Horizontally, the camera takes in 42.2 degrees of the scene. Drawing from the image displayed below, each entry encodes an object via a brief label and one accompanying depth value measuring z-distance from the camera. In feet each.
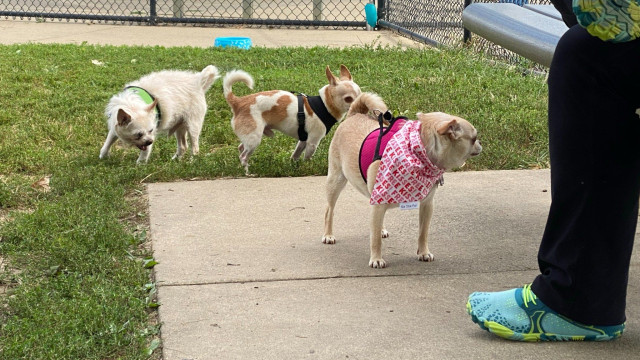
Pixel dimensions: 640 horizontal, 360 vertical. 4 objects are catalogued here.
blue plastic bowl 35.29
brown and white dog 18.85
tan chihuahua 11.91
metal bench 13.32
